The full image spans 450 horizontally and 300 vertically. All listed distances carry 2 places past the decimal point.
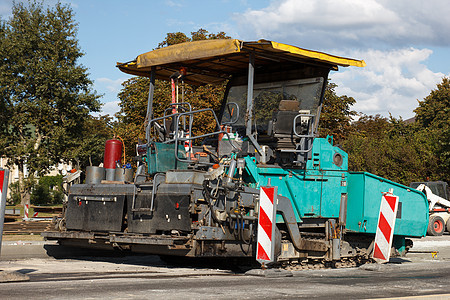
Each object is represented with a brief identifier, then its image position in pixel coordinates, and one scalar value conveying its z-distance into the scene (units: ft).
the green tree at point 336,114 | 112.74
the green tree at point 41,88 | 118.52
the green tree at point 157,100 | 84.07
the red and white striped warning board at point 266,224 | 33.71
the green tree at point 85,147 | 120.88
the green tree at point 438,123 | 122.52
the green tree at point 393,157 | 127.54
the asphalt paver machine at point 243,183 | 33.50
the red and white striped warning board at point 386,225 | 39.81
